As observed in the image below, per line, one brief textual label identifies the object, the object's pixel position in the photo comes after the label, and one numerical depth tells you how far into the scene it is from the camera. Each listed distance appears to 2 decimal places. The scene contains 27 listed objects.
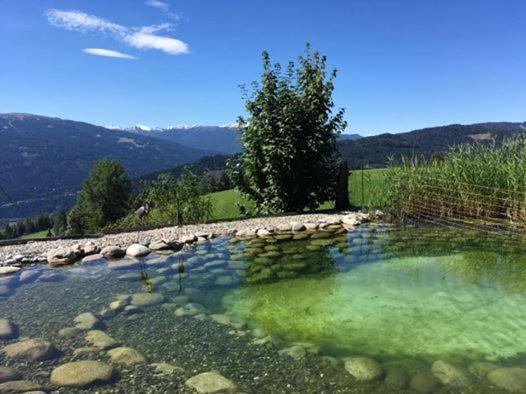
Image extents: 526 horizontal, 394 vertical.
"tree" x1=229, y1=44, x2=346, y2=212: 11.78
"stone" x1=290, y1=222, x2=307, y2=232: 9.73
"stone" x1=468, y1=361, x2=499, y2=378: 3.56
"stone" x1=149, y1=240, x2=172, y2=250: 8.48
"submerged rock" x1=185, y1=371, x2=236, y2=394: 3.42
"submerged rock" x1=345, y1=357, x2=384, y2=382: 3.56
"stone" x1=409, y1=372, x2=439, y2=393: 3.34
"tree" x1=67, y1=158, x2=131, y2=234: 39.06
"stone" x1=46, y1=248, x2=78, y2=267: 7.63
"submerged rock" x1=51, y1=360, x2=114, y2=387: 3.57
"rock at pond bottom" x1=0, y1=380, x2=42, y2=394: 3.41
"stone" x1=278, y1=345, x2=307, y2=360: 3.97
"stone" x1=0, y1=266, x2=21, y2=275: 7.04
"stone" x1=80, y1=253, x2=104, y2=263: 7.73
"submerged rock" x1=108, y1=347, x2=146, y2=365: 3.92
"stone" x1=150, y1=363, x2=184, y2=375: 3.73
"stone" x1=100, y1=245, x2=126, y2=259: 7.93
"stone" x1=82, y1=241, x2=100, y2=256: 8.11
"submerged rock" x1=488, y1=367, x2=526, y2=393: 3.30
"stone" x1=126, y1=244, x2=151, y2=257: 8.02
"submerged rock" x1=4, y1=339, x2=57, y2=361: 4.04
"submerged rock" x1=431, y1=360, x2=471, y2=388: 3.41
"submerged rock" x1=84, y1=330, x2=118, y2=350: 4.28
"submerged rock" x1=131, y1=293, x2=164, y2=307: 5.50
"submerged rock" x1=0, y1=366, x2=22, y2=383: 3.61
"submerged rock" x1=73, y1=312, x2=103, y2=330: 4.77
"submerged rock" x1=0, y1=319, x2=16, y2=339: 4.58
